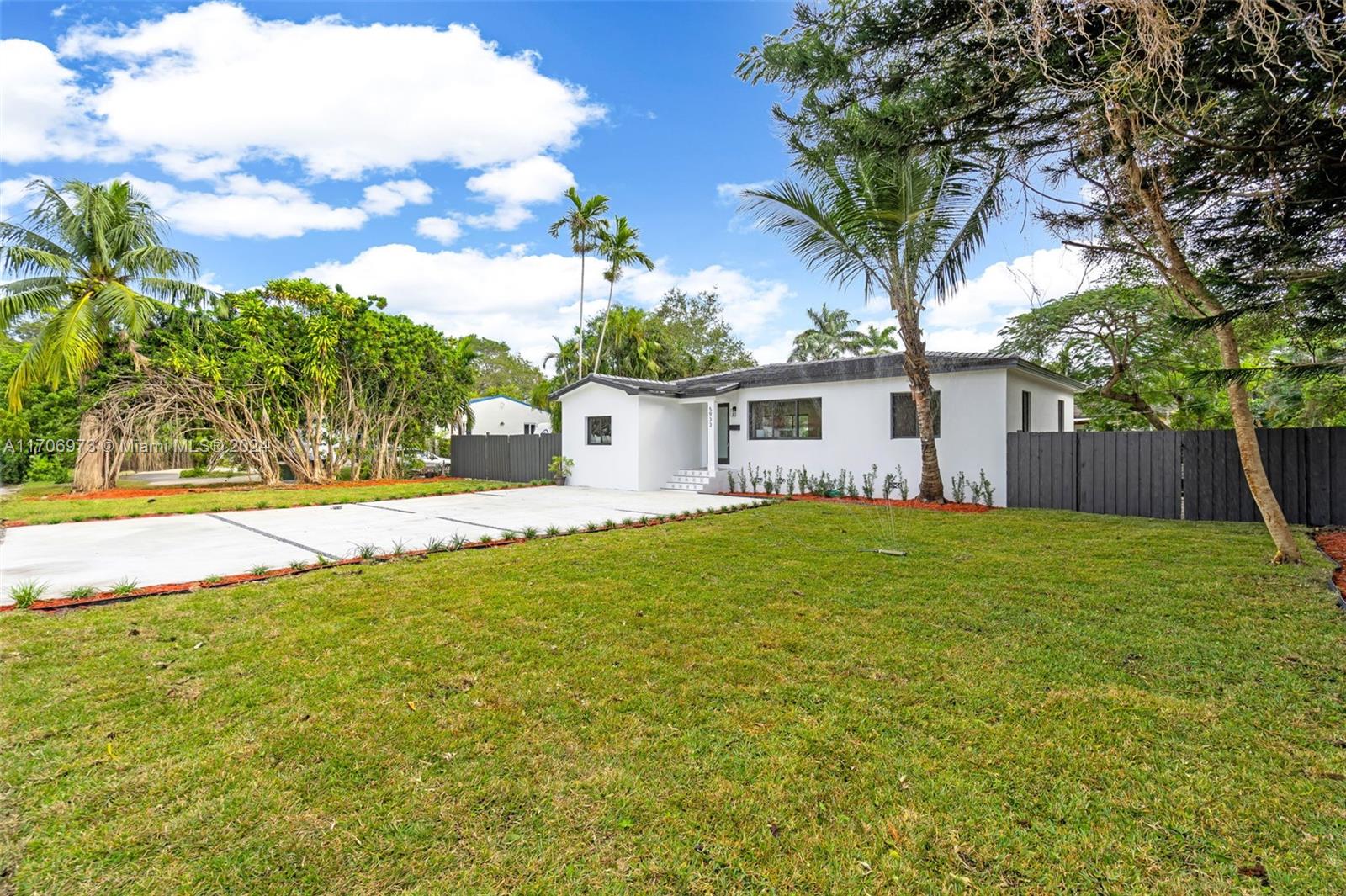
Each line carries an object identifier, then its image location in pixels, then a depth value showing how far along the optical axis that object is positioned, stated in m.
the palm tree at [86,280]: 12.20
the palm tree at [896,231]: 8.75
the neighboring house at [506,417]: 26.25
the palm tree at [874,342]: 29.23
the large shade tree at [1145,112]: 3.25
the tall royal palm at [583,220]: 19.56
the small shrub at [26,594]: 4.18
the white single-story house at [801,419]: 10.91
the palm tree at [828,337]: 29.55
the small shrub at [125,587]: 4.54
